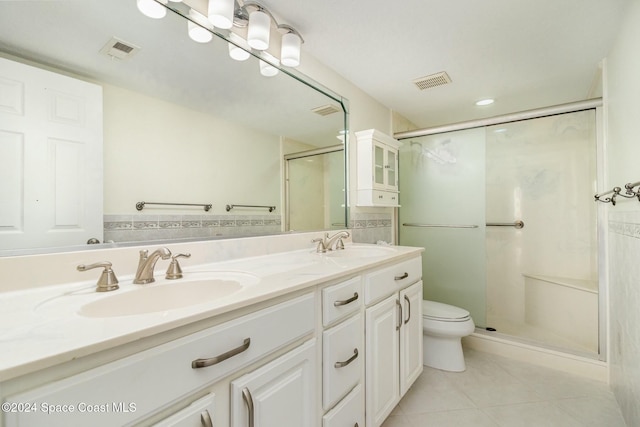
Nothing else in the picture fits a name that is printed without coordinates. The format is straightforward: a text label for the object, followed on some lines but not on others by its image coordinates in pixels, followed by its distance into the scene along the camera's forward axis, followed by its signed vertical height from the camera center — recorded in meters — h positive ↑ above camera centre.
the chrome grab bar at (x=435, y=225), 2.47 -0.11
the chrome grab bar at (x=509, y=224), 2.88 -0.12
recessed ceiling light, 2.49 +1.00
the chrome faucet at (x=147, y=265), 0.88 -0.15
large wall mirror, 0.80 +0.33
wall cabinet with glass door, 2.12 +0.35
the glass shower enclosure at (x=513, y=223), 2.41 -0.10
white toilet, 1.89 -0.84
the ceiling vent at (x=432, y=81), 2.06 +1.01
